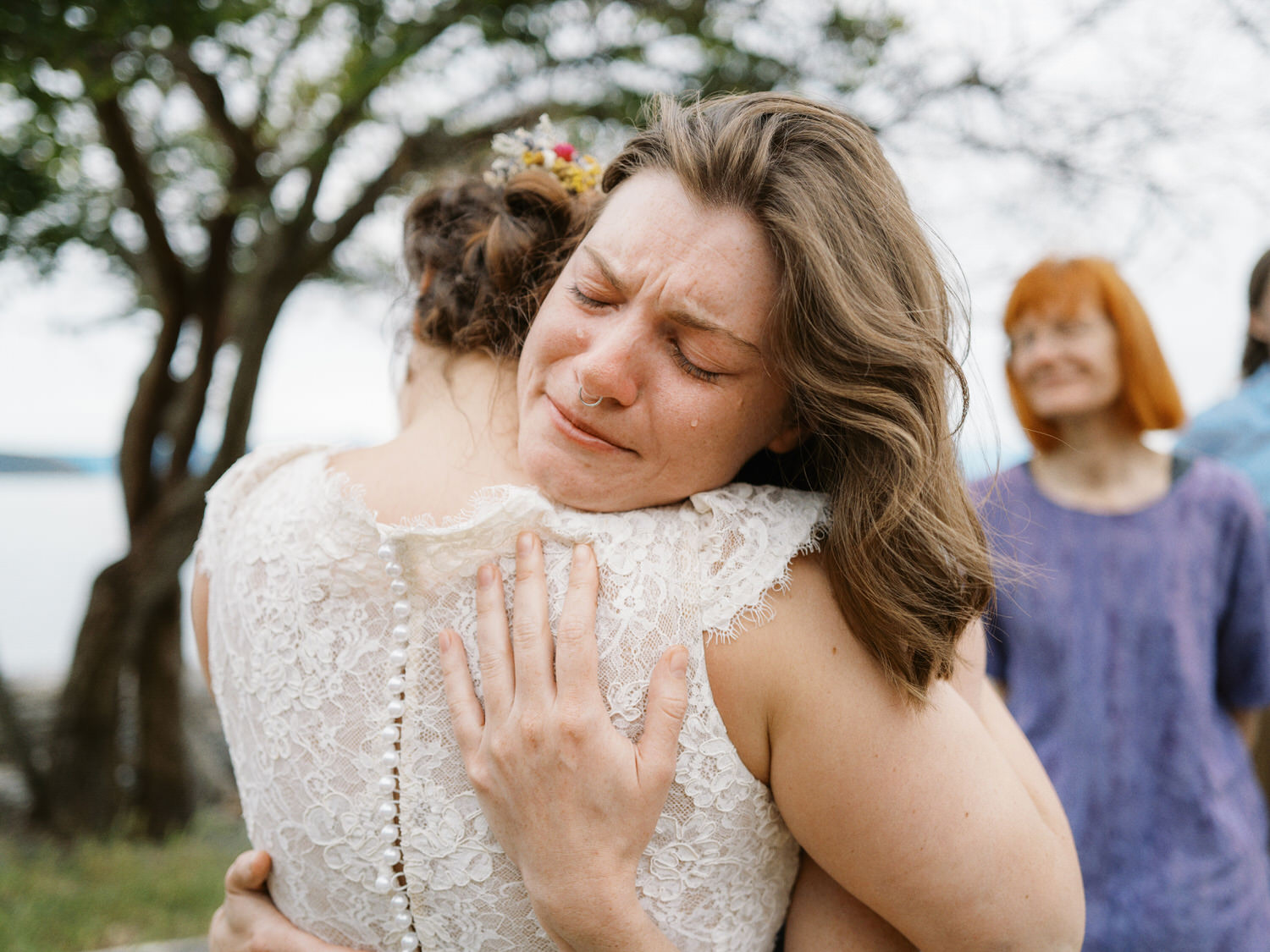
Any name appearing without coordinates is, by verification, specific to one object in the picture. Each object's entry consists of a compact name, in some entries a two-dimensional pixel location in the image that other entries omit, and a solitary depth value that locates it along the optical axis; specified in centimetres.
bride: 115
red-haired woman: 251
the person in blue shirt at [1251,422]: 337
